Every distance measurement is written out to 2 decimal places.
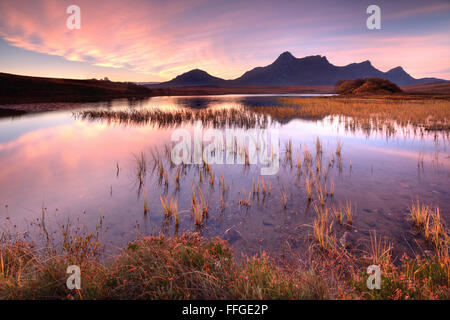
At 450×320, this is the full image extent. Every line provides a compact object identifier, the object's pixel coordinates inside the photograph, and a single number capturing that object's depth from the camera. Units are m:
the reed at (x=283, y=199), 7.57
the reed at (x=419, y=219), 6.10
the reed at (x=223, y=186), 8.98
